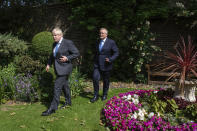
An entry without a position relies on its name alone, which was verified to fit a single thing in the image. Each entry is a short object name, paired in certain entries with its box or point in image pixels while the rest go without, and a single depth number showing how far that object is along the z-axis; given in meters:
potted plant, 3.63
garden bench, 7.17
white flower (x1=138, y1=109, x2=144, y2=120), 3.37
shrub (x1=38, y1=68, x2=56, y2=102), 5.12
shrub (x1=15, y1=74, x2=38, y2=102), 5.11
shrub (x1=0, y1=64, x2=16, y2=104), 5.21
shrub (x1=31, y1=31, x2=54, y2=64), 6.65
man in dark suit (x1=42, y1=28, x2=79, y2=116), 3.96
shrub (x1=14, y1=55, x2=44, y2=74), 6.27
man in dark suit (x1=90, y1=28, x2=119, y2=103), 4.60
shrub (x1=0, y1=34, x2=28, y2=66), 6.56
